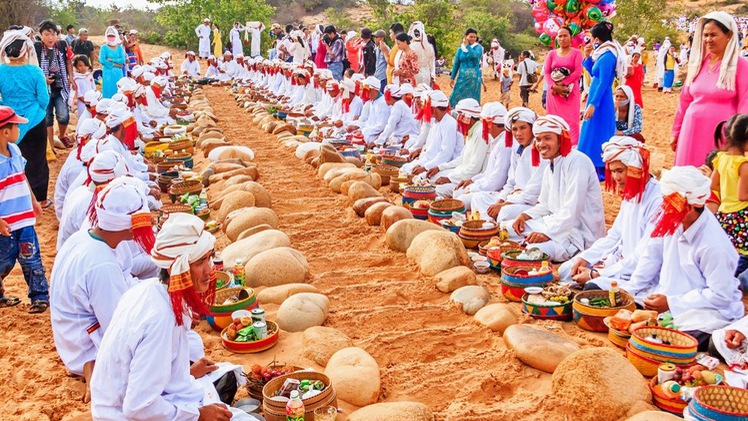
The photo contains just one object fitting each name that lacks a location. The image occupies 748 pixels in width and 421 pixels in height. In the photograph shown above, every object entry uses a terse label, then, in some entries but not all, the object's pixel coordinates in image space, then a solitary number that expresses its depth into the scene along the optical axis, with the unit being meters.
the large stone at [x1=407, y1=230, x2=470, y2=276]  5.92
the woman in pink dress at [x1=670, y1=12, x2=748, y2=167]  5.65
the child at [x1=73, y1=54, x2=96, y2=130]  12.27
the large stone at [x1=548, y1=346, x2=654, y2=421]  3.70
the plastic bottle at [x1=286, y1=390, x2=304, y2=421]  3.50
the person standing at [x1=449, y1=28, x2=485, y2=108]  11.55
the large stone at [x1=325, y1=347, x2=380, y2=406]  4.04
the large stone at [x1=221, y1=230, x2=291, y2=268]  6.22
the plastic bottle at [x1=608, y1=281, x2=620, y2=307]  4.82
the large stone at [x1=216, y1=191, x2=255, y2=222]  7.73
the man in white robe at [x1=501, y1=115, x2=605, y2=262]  6.10
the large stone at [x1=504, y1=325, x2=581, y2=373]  4.31
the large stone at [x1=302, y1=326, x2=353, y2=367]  4.50
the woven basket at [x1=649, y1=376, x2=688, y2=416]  3.69
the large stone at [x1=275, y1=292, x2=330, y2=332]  5.00
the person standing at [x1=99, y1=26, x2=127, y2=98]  13.76
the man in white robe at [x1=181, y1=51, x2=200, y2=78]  25.97
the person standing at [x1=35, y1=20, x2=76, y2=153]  10.41
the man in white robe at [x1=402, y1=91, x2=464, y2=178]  9.17
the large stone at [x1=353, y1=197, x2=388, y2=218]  7.76
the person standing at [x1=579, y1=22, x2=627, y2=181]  8.27
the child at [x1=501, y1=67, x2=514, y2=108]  18.08
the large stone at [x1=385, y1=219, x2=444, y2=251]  6.63
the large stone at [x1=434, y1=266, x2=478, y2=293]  5.62
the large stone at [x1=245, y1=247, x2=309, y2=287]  5.78
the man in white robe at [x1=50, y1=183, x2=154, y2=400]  3.72
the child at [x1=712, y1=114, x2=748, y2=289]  5.15
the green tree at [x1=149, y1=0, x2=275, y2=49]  33.12
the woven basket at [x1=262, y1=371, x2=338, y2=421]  3.62
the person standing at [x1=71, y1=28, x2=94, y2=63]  14.23
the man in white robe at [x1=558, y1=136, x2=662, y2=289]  5.10
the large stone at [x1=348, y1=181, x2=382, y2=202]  8.16
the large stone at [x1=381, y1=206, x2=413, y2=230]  7.09
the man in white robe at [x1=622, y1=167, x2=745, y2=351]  4.29
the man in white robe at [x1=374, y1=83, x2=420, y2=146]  11.28
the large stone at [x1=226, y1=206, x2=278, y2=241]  7.07
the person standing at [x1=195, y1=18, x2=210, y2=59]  30.38
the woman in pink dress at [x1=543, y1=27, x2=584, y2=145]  8.84
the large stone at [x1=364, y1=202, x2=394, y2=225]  7.41
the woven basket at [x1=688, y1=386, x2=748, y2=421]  3.36
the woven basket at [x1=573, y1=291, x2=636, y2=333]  4.72
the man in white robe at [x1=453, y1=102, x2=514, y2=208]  7.53
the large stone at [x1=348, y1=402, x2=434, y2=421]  3.63
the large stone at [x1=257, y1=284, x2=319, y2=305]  5.46
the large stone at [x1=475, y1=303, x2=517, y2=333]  4.88
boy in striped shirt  5.45
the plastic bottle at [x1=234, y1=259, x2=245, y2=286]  5.54
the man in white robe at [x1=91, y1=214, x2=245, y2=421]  2.81
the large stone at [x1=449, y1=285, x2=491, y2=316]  5.23
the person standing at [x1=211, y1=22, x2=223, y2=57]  31.31
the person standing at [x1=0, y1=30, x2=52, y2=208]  8.03
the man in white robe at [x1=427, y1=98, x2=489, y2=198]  8.31
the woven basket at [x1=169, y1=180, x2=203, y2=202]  8.40
